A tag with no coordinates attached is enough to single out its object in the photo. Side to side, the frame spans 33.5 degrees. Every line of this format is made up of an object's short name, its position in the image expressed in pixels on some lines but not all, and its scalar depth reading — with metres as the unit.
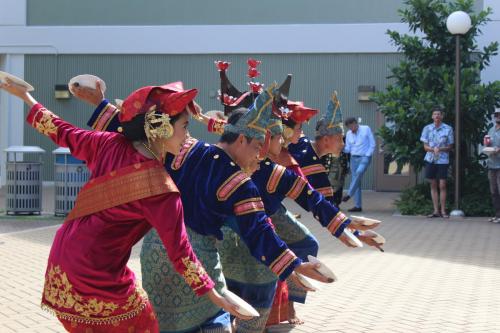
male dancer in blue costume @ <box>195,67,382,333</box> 5.16
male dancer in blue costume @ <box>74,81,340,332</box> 4.14
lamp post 14.98
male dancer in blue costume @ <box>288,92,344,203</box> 6.28
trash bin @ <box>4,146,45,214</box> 14.16
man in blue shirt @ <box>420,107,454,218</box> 15.01
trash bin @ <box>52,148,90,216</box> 13.78
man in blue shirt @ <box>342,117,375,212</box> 16.59
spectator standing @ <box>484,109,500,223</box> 14.28
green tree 15.43
